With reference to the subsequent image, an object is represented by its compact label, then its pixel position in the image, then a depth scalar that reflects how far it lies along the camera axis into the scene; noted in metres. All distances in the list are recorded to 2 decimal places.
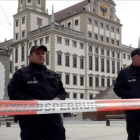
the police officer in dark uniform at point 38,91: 3.25
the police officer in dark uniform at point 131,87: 3.90
